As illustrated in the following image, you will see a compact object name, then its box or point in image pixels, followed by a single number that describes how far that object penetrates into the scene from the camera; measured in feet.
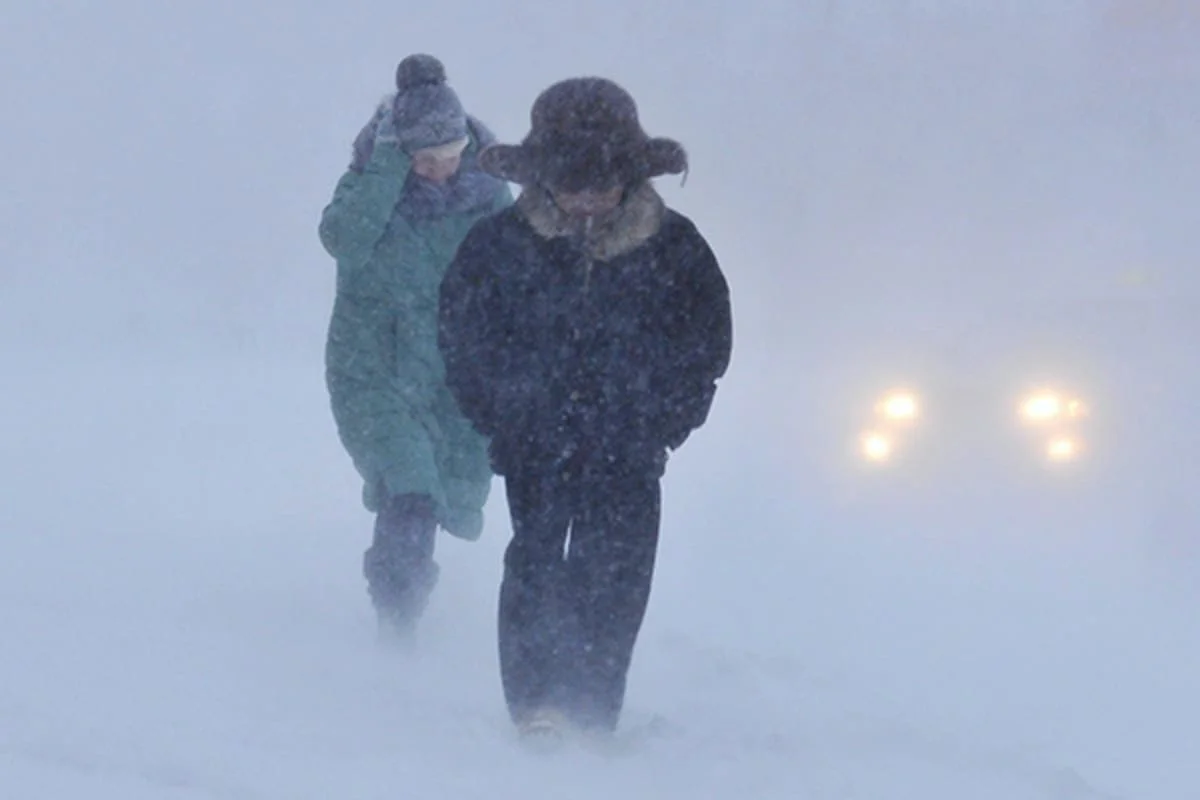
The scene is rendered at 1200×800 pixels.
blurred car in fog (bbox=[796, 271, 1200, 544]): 63.67
